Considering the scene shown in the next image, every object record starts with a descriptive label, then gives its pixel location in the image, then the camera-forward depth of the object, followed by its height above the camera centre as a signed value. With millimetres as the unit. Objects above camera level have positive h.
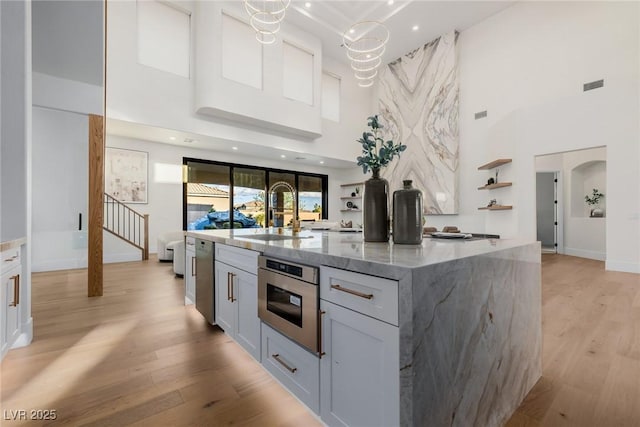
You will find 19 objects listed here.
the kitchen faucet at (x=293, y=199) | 2468 +141
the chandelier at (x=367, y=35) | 6720 +4538
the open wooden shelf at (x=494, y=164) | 5617 +1044
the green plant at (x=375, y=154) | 1543 +350
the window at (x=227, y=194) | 6892 +552
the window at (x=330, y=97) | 8211 +3498
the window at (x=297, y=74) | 6602 +3413
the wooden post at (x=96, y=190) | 3393 +303
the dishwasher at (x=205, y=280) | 2236 -555
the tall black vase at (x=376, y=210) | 1568 +22
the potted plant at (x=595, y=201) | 6594 +296
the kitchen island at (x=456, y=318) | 812 -384
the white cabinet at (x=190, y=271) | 2725 -577
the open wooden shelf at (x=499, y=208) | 5529 +119
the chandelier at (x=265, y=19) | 5898 +4198
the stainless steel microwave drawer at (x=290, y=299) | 1154 -400
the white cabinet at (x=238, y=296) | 1641 -548
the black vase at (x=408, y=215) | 1427 -6
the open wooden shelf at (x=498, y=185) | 5582 +581
